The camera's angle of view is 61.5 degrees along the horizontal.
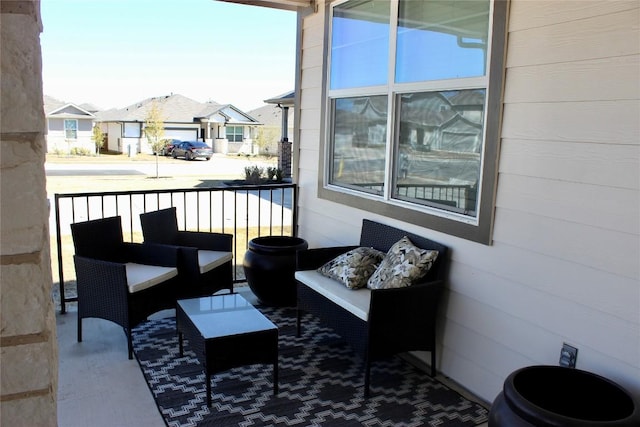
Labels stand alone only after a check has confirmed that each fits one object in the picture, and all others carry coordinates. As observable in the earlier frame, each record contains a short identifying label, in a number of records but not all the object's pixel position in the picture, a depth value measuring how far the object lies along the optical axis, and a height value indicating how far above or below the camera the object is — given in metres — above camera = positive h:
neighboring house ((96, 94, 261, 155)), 33.62 +0.29
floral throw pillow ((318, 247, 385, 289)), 3.40 -0.86
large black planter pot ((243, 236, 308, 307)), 4.19 -1.09
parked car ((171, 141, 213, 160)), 29.45 -1.13
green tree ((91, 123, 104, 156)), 30.62 -0.63
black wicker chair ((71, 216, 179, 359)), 3.42 -0.98
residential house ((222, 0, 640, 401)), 2.24 -0.13
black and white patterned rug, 2.74 -1.43
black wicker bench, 2.93 -1.01
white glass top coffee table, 2.76 -1.08
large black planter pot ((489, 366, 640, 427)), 1.97 -1.03
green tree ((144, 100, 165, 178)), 25.77 -0.04
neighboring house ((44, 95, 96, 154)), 31.06 -0.05
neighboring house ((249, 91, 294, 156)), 15.55 +0.63
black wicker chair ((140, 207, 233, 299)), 3.90 -0.95
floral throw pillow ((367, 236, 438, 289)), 3.11 -0.77
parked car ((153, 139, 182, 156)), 31.06 -1.09
